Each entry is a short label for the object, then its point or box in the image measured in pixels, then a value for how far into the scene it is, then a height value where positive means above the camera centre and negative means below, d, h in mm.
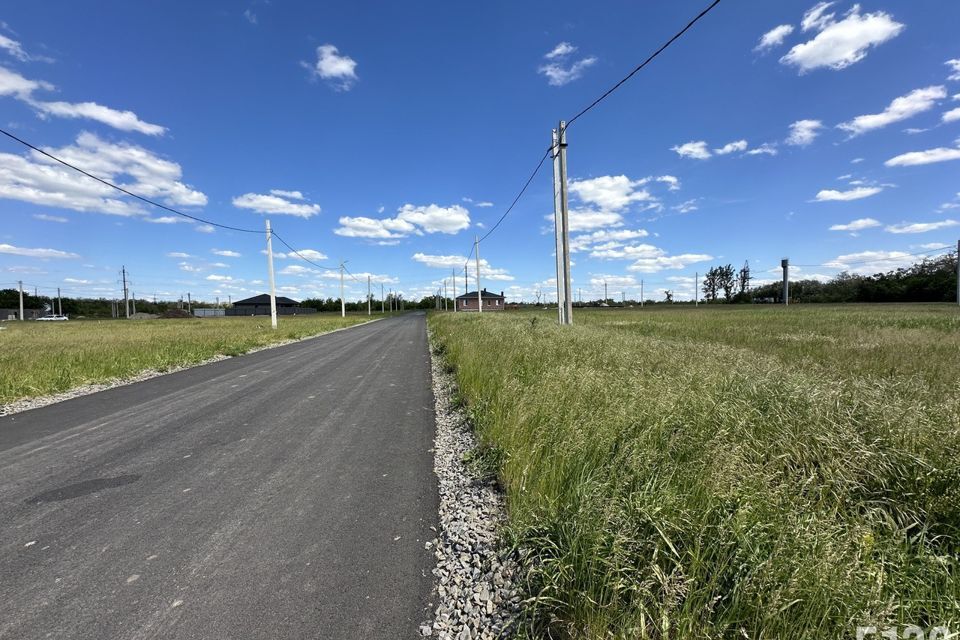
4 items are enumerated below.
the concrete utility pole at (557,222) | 15289 +3611
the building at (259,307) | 115244 +3005
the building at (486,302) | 105069 +2139
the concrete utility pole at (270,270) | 26109 +3222
